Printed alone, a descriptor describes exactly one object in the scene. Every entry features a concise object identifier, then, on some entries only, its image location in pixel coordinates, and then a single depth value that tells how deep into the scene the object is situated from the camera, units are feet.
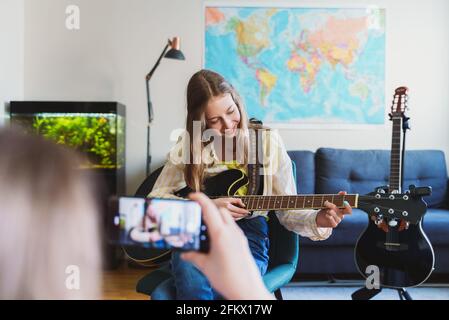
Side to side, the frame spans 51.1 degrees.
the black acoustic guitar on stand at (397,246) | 7.08
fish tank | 10.90
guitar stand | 7.47
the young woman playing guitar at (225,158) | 5.38
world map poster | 12.08
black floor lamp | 10.82
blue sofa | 10.81
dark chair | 4.99
